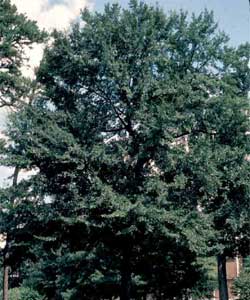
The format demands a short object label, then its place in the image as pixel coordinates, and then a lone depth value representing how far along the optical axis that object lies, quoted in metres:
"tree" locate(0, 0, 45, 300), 25.98
